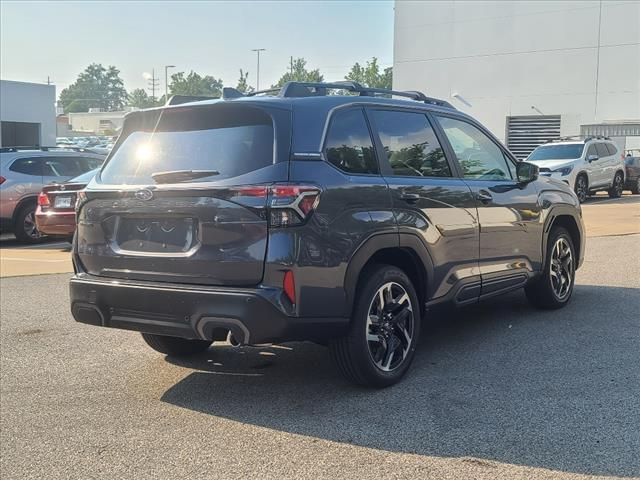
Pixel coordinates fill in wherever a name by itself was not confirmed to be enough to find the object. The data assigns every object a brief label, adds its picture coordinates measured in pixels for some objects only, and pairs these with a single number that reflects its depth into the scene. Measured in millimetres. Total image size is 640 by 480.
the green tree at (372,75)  71506
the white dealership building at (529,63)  31453
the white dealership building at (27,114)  29969
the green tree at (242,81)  94719
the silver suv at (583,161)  19953
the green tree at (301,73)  87800
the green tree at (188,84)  120950
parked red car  11672
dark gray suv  4129
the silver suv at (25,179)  13344
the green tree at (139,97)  153400
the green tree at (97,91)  181500
